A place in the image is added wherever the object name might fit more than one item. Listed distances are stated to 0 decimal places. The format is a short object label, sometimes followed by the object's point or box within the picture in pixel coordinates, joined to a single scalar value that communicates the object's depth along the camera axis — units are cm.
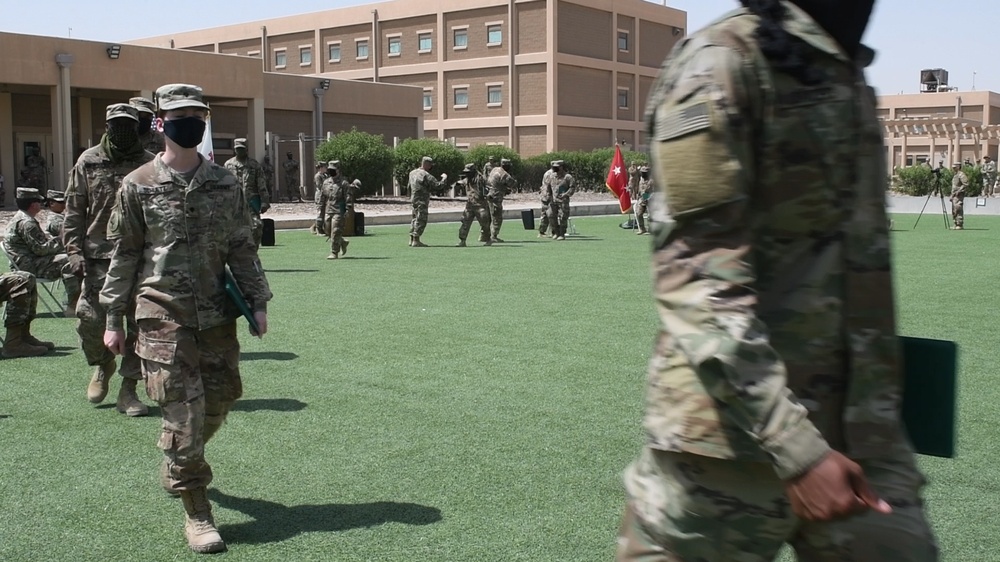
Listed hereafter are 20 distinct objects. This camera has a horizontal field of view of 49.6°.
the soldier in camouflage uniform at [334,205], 1911
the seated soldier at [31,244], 1084
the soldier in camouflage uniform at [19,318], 943
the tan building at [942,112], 8025
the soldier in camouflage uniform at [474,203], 2305
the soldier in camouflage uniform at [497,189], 2397
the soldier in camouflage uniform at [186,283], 468
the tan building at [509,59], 5922
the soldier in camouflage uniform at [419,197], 2244
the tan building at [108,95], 3425
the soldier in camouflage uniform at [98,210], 695
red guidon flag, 2891
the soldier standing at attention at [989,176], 4625
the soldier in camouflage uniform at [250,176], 1608
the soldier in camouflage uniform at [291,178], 4175
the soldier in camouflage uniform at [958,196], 2836
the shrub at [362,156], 3878
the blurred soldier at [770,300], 201
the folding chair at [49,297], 1105
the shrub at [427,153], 4269
